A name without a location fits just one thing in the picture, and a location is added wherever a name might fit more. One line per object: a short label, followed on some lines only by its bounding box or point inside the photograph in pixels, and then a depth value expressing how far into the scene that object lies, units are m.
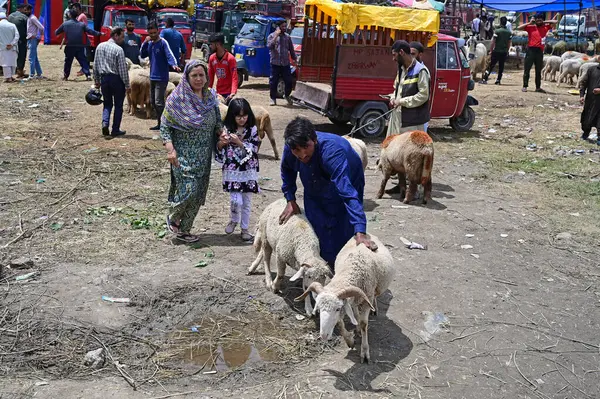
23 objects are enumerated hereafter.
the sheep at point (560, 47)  26.83
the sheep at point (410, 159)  7.86
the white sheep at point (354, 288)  4.15
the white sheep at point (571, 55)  21.78
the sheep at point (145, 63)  14.29
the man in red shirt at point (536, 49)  18.34
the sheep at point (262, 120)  9.94
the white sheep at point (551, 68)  22.08
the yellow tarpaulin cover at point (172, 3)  23.96
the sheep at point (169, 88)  12.02
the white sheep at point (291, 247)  4.79
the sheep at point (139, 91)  12.81
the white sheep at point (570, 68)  20.75
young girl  6.38
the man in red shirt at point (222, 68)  9.77
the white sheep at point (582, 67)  19.32
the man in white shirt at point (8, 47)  16.44
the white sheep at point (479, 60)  20.56
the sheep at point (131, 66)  13.35
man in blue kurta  4.55
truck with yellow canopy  11.53
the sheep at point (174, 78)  13.05
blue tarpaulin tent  25.39
